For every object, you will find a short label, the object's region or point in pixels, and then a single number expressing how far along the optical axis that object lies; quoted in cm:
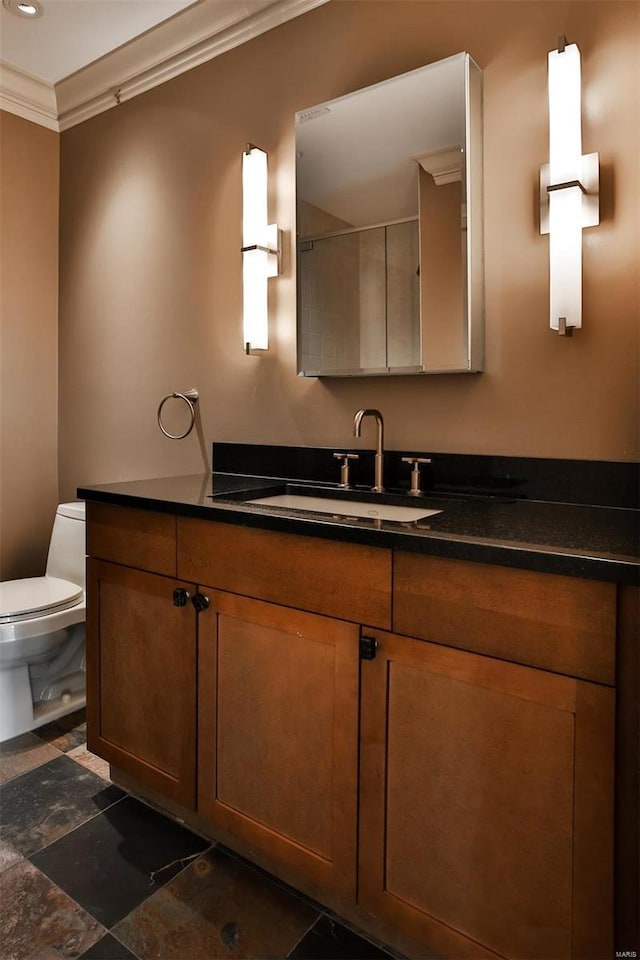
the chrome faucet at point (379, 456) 168
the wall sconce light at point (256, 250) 194
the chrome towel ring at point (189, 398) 225
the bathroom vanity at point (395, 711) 95
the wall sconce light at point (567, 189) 136
